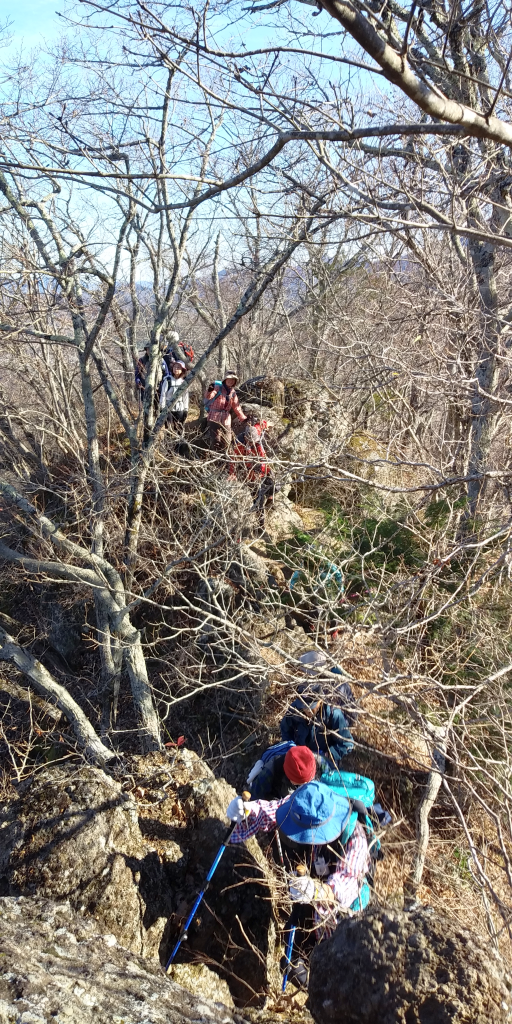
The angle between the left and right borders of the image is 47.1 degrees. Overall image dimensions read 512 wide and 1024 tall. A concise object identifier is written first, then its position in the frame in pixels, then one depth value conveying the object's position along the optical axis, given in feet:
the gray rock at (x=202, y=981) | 11.69
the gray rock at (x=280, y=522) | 28.96
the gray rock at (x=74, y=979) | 4.69
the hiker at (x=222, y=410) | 30.04
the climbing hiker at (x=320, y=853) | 12.35
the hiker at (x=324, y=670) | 14.37
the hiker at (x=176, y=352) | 32.02
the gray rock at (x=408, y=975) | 6.25
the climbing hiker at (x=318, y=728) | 16.15
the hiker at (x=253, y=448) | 27.25
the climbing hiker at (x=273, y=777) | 15.02
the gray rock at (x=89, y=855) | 11.00
